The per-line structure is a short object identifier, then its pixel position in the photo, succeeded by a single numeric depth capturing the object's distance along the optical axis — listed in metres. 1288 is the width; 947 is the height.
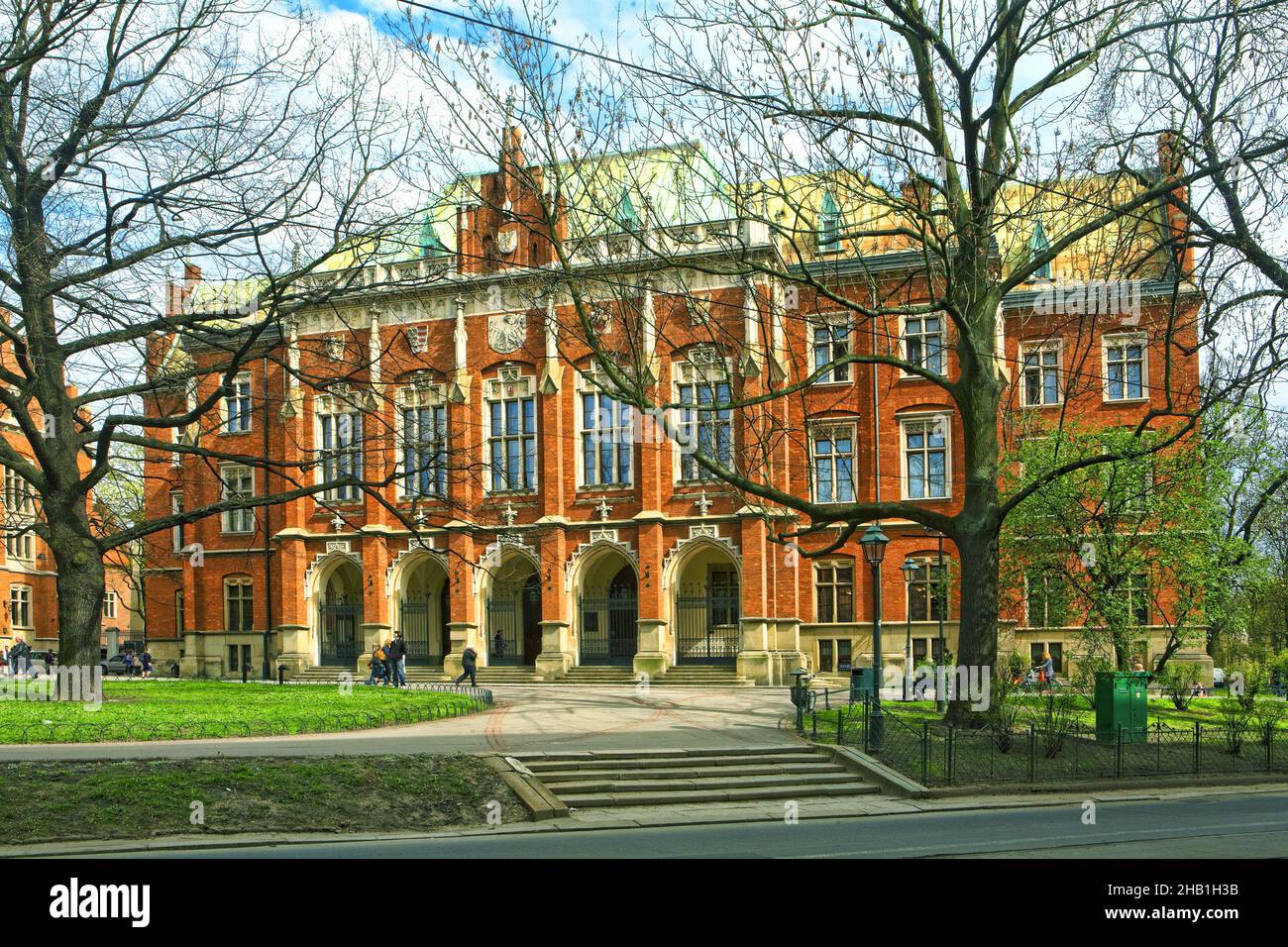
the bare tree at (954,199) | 18.22
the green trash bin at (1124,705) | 21.41
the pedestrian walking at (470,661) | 35.31
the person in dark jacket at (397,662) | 36.12
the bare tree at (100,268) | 20.36
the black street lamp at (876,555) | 24.30
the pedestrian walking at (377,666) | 37.59
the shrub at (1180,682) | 29.75
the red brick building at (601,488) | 38.31
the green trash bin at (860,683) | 26.68
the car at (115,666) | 53.59
